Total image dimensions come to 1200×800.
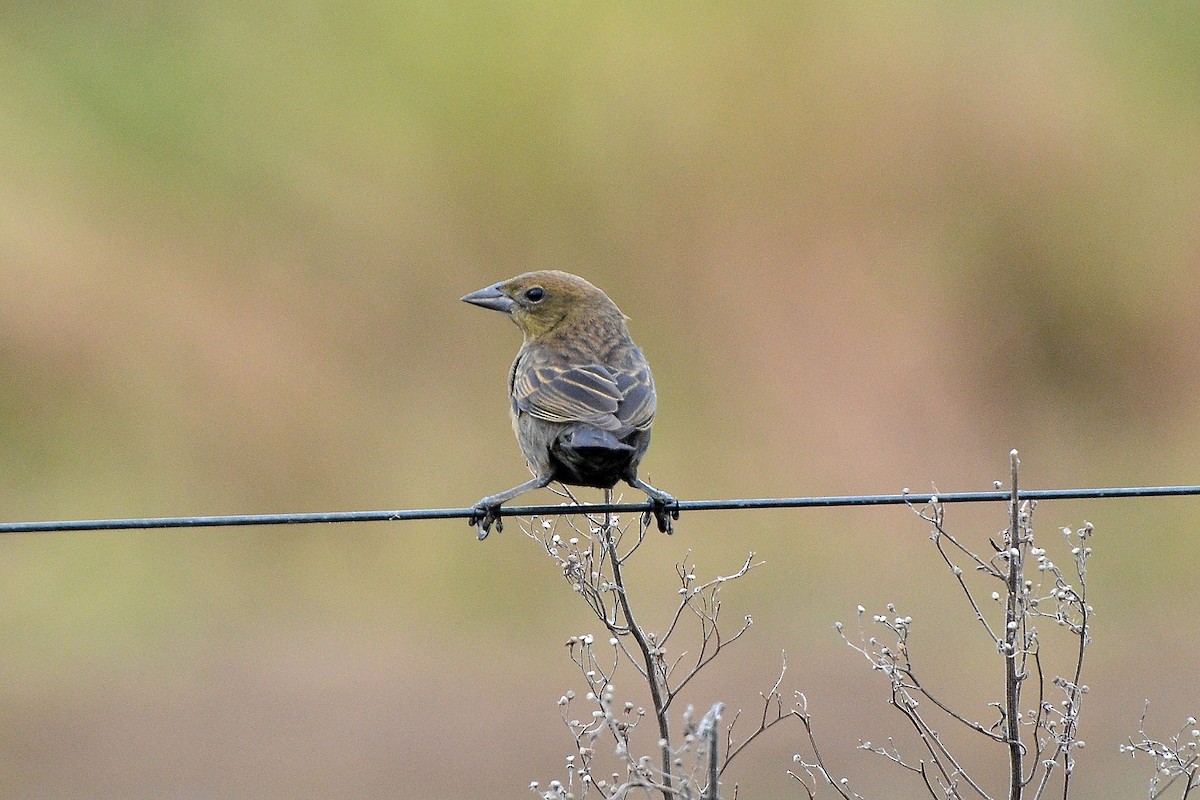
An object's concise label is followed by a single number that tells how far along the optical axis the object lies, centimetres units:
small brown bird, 1117
